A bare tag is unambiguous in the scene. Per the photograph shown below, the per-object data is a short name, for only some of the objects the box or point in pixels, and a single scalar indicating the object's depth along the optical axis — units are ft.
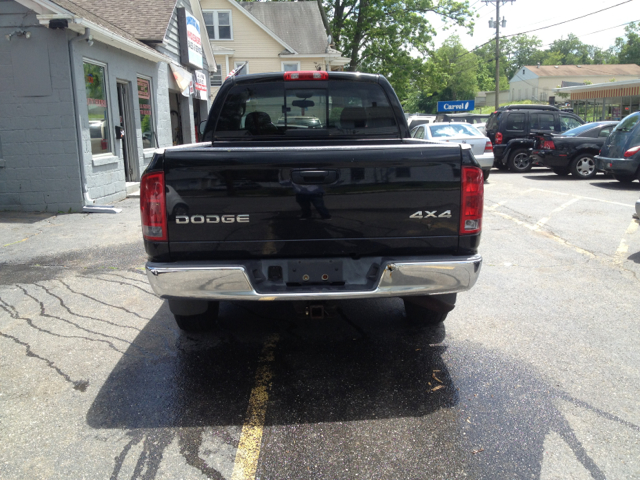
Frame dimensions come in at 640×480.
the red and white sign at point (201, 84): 61.07
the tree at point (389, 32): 112.57
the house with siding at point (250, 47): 96.17
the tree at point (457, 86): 274.36
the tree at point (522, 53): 392.92
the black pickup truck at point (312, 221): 10.90
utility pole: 131.95
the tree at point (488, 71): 364.99
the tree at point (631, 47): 321.73
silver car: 48.34
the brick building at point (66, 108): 31.60
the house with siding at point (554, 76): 229.25
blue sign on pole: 134.31
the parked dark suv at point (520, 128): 58.29
